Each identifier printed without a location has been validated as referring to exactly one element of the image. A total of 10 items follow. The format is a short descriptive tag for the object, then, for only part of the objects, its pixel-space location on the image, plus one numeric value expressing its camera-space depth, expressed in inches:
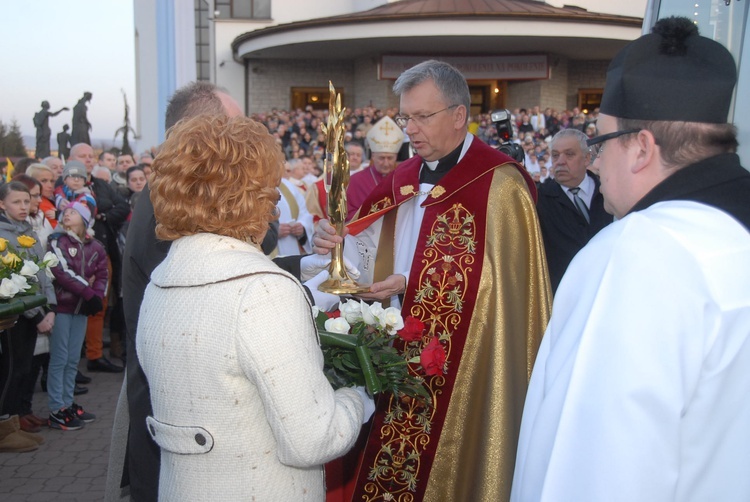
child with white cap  224.4
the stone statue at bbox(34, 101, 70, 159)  649.6
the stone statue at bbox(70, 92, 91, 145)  671.8
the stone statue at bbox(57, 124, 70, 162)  690.2
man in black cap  49.7
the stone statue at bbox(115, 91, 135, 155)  859.5
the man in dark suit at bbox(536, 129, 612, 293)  200.1
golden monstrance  113.4
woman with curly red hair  65.1
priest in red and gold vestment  122.7
